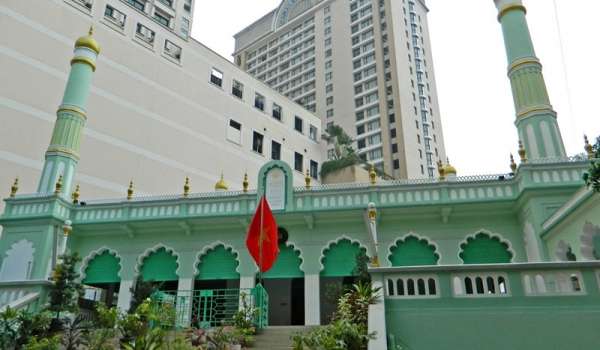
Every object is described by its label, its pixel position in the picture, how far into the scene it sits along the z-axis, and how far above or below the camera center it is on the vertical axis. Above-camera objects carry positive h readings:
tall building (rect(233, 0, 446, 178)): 55.16 +33.43
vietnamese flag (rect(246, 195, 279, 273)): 12.48 +2.58
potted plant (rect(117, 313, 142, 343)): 10.44 +0.26
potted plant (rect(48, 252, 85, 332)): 11.98 +1.24
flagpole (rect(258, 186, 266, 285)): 12.36 +3.15
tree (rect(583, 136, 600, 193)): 7.11 +2.40
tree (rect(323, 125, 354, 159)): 40.31 +16.63
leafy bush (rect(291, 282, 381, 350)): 7.31 +0.10
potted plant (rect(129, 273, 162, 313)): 13.52 +1.26
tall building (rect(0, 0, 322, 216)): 20.95 +12.31
